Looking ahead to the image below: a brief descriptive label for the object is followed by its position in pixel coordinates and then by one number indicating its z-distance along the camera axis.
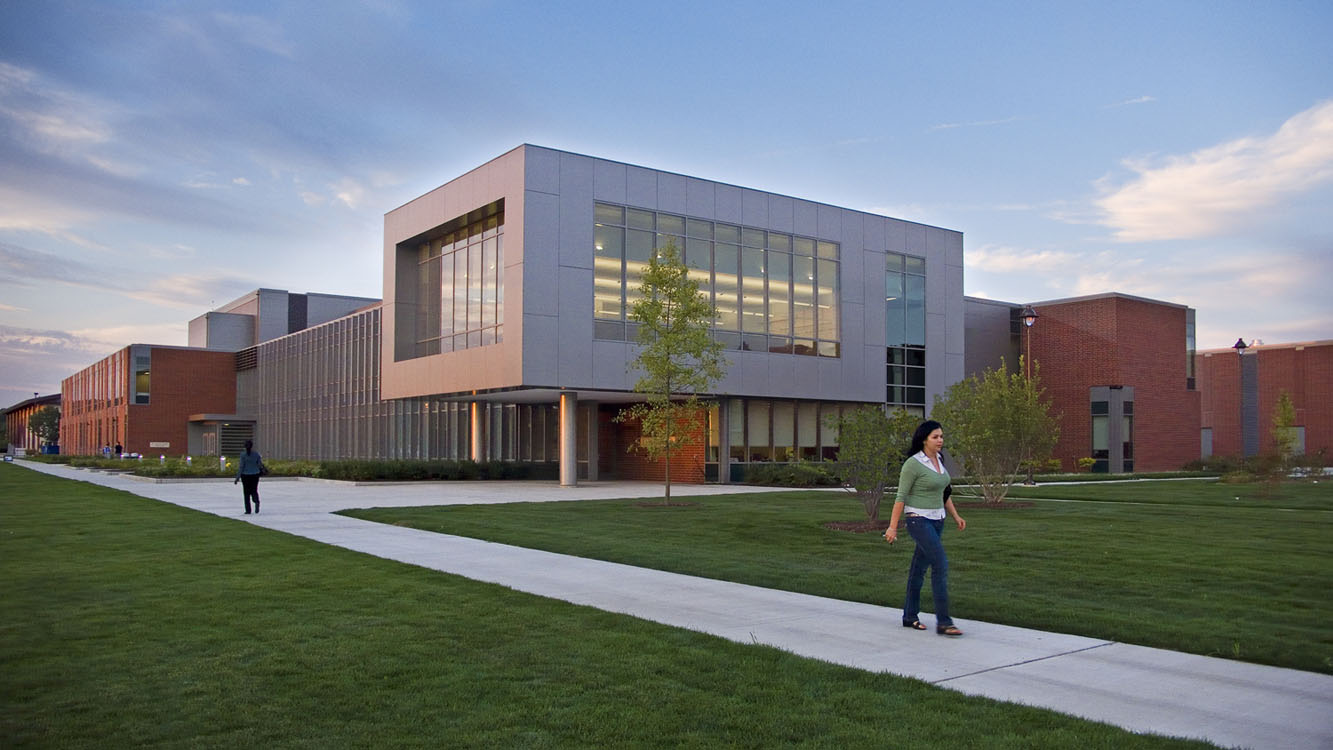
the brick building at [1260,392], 64.07
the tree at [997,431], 23.19
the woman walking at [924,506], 8.86
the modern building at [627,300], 34.47
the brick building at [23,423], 148.12
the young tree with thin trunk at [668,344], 26.17
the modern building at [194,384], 79.62
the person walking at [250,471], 22.12
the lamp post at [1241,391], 59.97
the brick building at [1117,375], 49.66
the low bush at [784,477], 36.28
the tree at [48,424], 131.38
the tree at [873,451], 17.28
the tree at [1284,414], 30.45
